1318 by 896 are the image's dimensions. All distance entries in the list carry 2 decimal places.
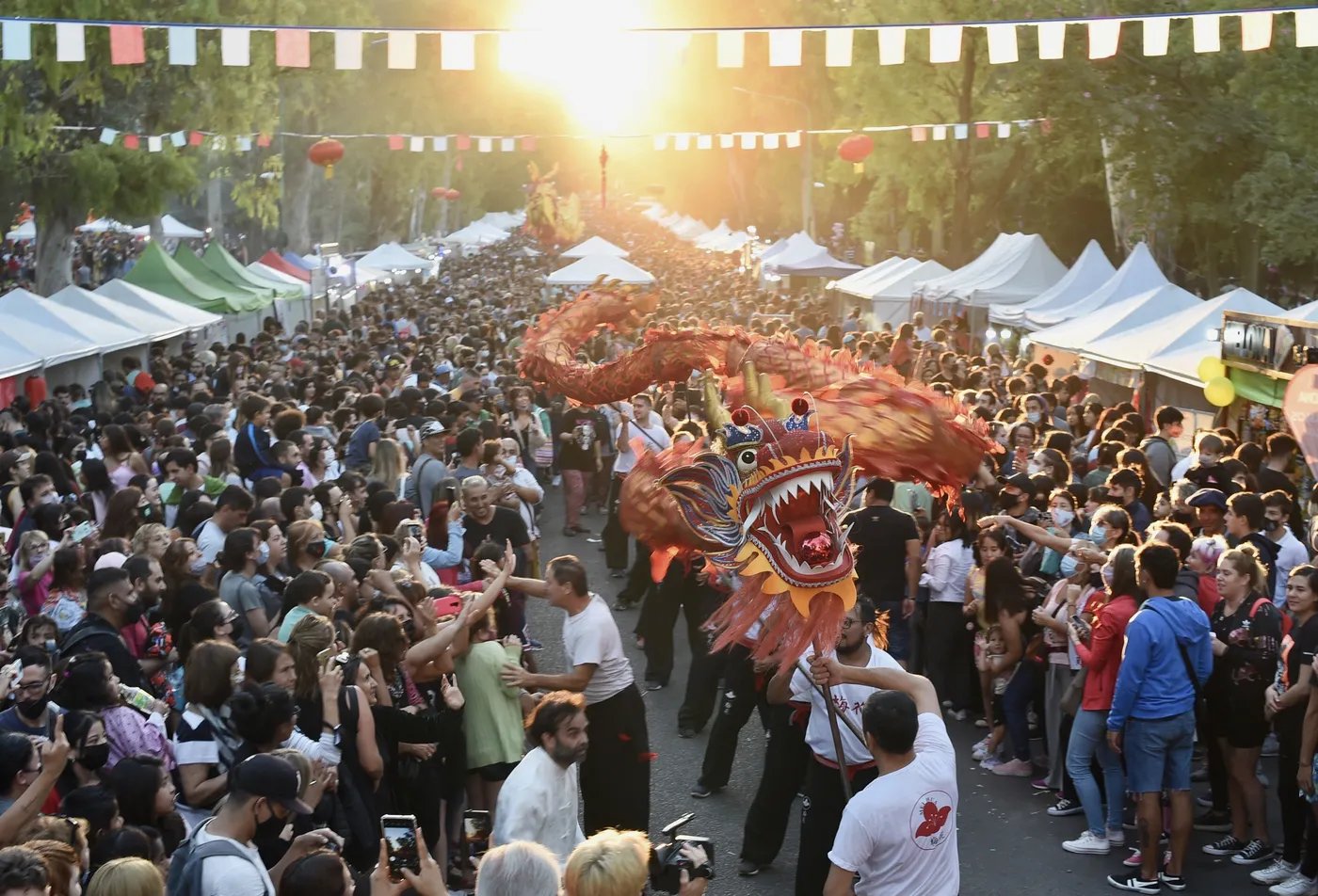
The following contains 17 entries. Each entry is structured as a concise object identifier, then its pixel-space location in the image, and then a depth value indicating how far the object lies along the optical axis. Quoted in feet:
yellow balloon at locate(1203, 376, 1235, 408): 43.42
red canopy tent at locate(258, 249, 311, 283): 103.91
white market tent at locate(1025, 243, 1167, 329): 63.62
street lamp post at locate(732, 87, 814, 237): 145.28
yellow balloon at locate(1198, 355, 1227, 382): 44.01
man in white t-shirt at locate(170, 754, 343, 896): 13.42
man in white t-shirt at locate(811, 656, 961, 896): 14.89
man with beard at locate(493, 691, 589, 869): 16.99
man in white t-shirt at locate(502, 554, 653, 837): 21.89
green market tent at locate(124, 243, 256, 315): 76.69
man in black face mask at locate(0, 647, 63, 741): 17.78
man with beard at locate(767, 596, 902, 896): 20.10
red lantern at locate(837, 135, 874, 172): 99.91
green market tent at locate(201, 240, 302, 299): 86.48
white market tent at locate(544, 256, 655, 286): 90.58
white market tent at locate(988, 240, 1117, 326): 69.41
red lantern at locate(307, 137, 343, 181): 97.19
